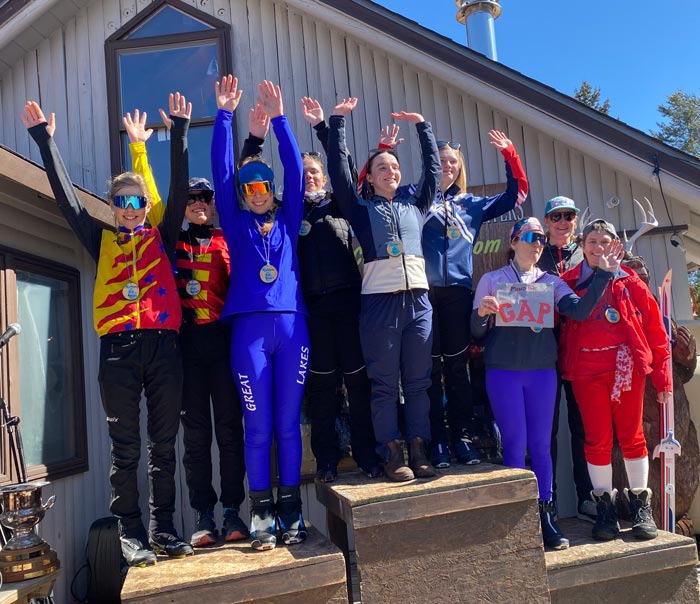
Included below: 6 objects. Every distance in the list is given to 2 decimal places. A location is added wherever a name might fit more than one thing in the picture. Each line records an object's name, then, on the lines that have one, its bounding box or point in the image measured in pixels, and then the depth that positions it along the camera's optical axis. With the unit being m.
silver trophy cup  3.72
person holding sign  3.88
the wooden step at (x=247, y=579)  3.07
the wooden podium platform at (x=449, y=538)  3.31
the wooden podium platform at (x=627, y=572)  3.65
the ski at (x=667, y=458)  4.55
